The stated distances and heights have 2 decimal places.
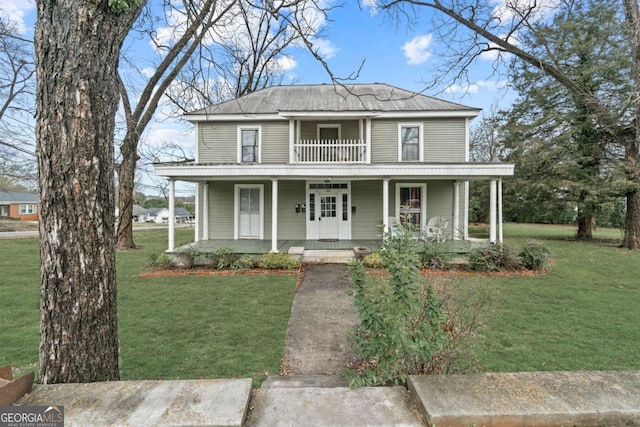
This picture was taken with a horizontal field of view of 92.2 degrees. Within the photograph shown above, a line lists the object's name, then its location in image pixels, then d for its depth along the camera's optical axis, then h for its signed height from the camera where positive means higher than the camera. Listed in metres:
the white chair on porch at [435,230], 7.40 -0.42
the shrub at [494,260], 8.53 -1.20
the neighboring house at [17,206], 42.56 +1.15
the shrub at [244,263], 8.70 -1.36
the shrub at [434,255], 7.37 -0.97
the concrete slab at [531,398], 1.42 -0.91
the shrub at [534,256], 8.44 -1.08
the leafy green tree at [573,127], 13.65 +4.53
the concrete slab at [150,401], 1.39 -0.93
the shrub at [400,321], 2.09 -0.76
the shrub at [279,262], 8.63 -1.32
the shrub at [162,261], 8.84 -1.33
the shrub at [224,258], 8.72 -1.22
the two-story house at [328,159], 12.27 +2.28
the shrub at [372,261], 8.39 -1.23
